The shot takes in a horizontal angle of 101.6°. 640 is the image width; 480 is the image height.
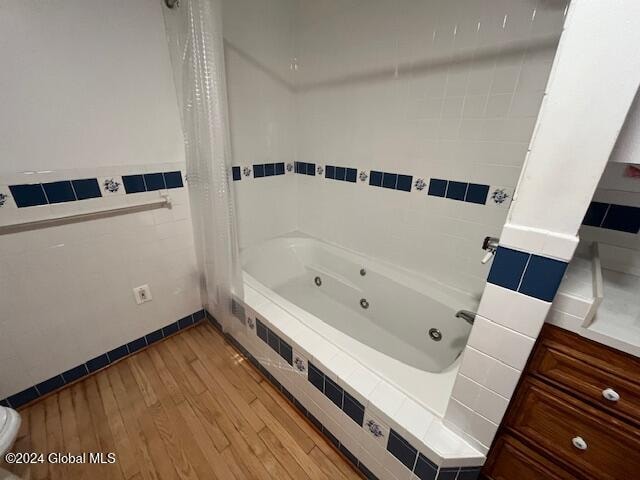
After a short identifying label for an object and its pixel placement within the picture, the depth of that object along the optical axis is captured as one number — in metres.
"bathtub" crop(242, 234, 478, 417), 0.97
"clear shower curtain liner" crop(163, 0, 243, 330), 1.09
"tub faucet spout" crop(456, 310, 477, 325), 1.20
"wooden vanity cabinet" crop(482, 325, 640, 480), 0.61
